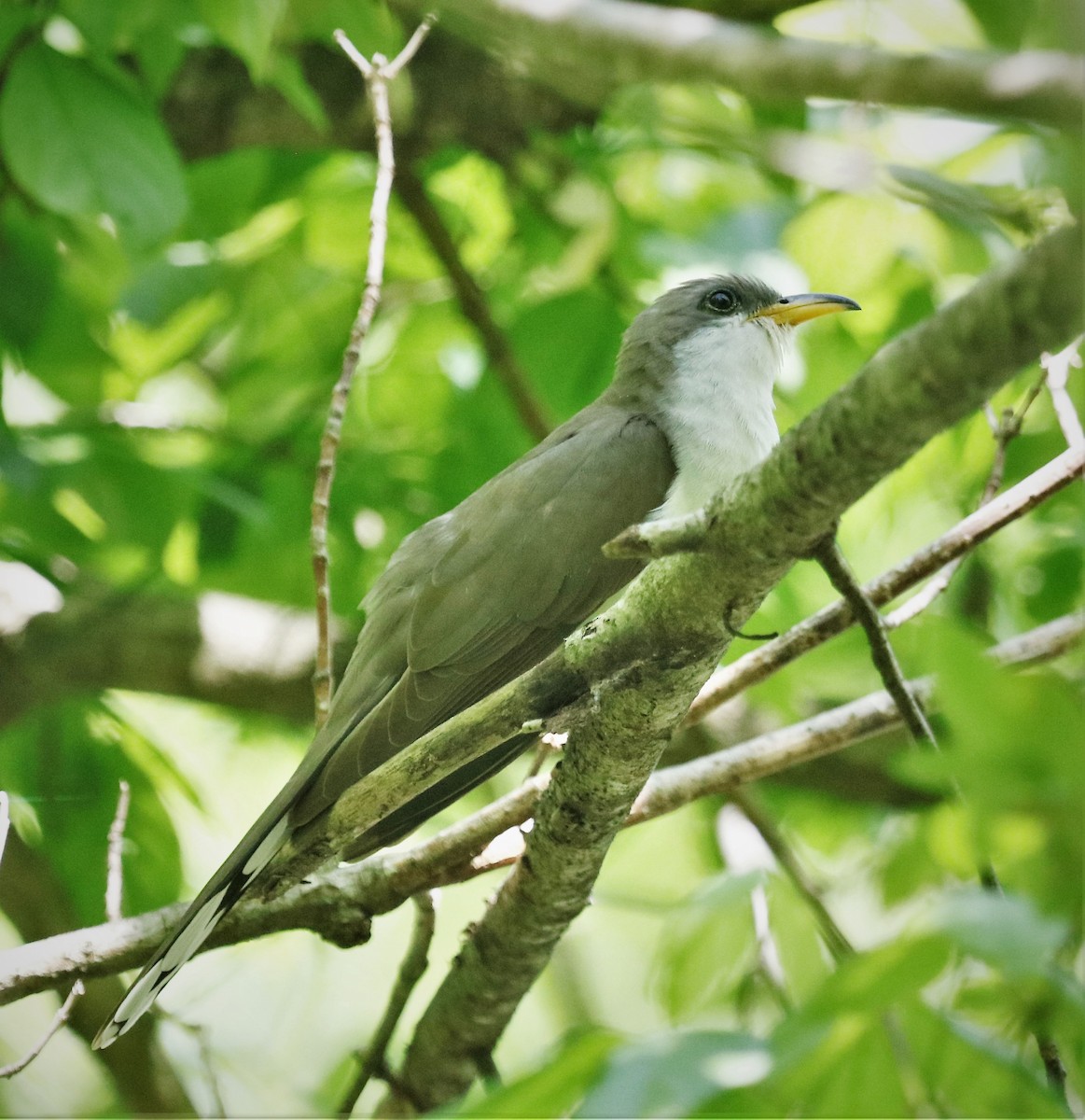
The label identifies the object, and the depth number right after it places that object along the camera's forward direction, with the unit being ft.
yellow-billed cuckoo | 19.16
